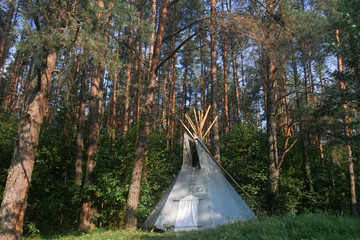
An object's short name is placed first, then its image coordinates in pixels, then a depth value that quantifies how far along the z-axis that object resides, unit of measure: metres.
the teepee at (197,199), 7.41
